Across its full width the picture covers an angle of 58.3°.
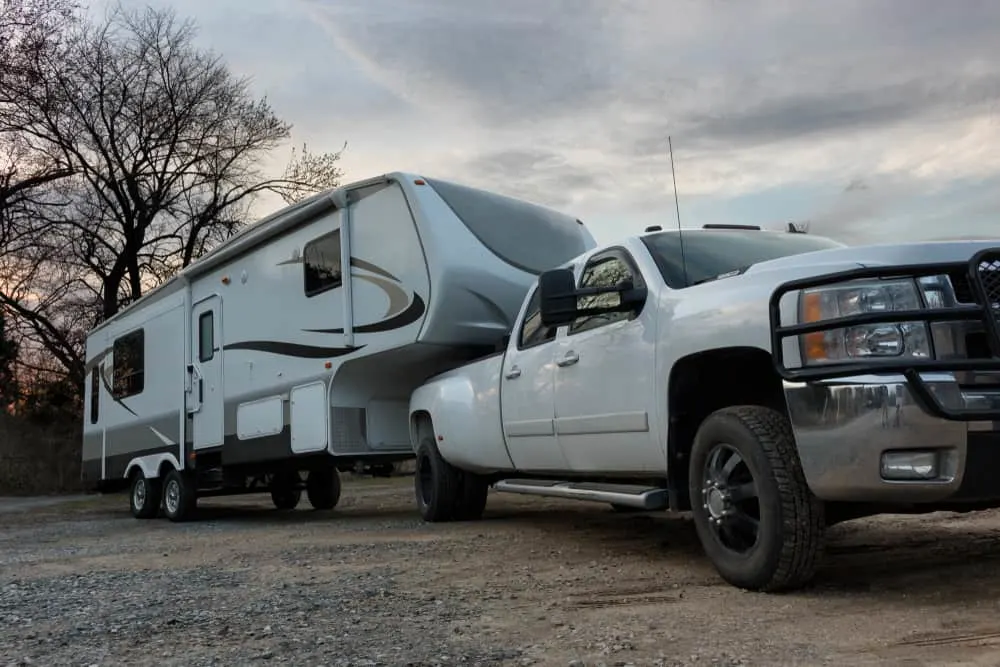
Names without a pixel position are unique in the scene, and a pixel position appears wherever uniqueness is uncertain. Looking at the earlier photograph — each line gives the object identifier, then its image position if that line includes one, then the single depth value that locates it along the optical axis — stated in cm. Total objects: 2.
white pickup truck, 365
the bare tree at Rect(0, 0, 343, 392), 2214
